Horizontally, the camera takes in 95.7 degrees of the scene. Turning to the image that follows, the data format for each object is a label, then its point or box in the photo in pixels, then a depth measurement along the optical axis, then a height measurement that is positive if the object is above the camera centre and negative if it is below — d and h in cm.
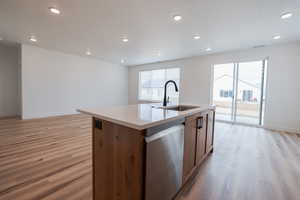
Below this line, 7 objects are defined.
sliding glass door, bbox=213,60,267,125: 455 +28
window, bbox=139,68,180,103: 669 +65
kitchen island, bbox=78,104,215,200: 98 -49
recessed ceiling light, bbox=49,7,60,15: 242 +149
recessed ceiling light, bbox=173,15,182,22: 260 +152
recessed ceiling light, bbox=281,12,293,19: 243 +152
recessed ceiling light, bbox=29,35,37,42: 394 +159
